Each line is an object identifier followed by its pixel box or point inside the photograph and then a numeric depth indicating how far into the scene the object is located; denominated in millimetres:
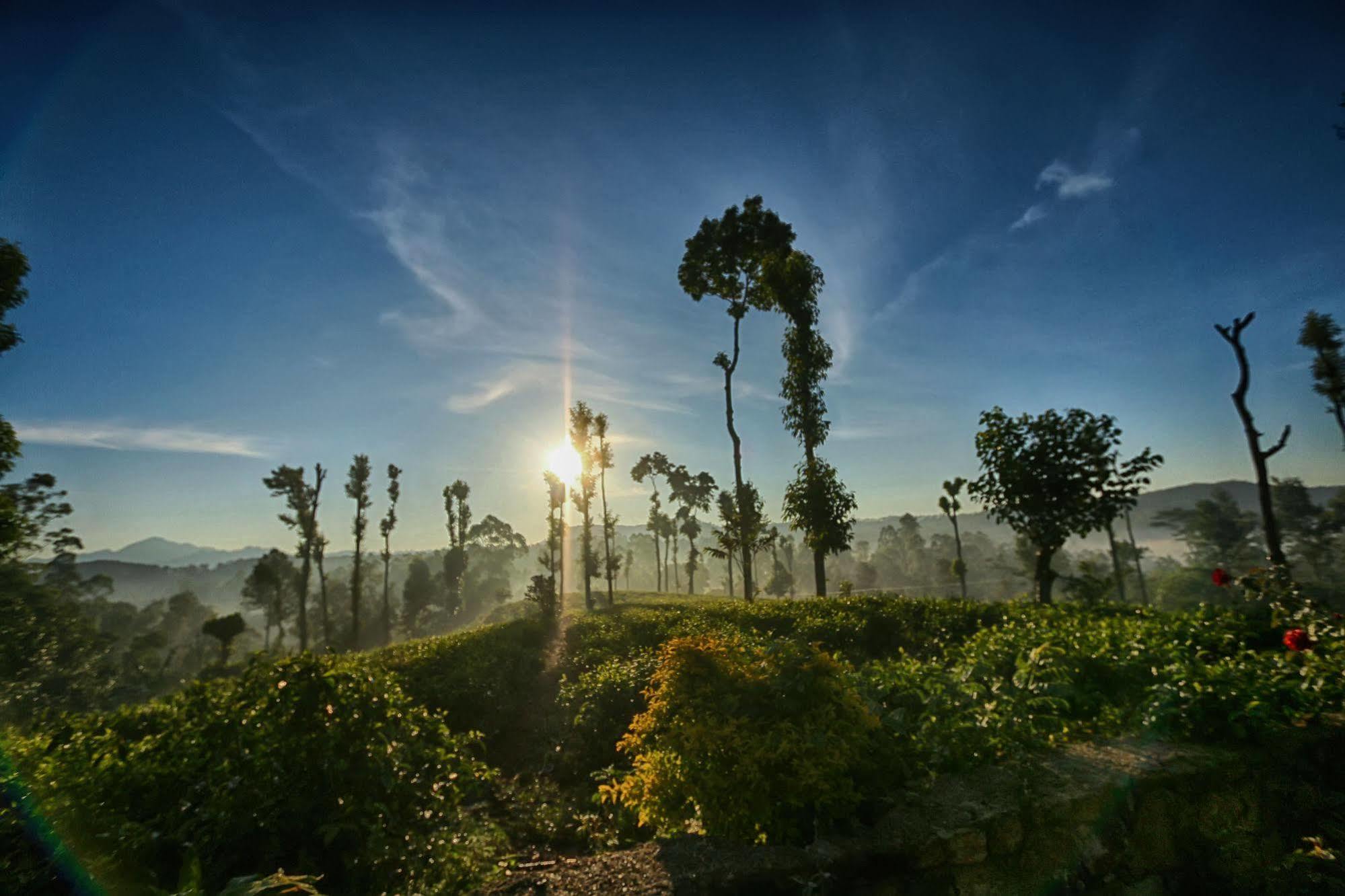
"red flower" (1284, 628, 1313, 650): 4277
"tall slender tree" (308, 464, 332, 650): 34906
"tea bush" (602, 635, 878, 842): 3436
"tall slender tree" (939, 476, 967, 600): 47659
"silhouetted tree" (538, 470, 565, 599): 44312
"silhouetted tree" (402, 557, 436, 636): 59438
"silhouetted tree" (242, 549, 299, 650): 41031
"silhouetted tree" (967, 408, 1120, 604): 12469
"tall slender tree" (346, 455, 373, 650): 38656
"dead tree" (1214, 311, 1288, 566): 12023
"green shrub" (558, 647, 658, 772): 8055
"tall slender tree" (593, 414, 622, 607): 37156
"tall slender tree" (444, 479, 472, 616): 55156
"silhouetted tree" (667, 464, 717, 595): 66938
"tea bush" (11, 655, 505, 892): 3197
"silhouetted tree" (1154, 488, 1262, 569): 64062
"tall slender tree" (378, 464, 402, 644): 44281
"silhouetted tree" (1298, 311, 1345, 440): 25656
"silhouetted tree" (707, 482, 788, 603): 22328
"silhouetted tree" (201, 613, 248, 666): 28328
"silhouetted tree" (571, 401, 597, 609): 36656
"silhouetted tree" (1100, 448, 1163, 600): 11977
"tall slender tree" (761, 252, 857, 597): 19219
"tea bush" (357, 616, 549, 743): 10891
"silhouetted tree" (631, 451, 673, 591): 57500
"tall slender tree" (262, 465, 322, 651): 36156
